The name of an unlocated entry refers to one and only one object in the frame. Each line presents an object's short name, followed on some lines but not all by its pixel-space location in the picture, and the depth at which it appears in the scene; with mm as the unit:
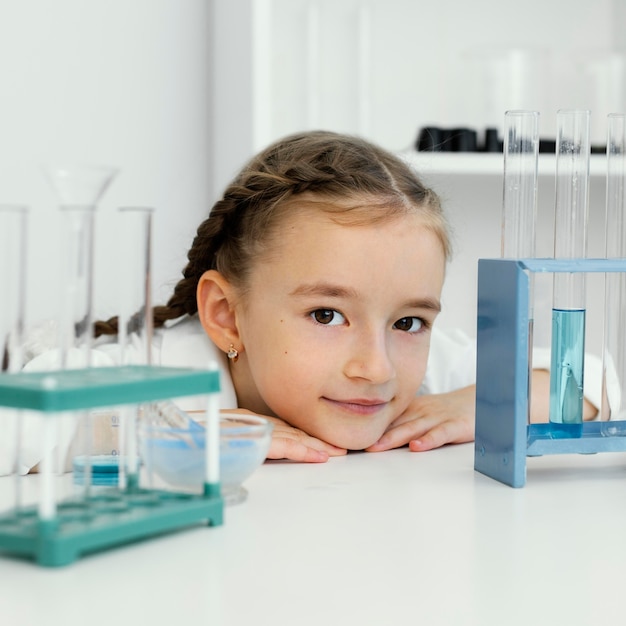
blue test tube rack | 733
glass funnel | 614
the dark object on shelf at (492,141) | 1332
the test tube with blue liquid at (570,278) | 755
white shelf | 1288
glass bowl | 662
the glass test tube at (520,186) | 769
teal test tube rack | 583
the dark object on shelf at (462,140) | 1322
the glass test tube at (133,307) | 639
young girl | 830
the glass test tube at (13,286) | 617
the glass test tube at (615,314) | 778
